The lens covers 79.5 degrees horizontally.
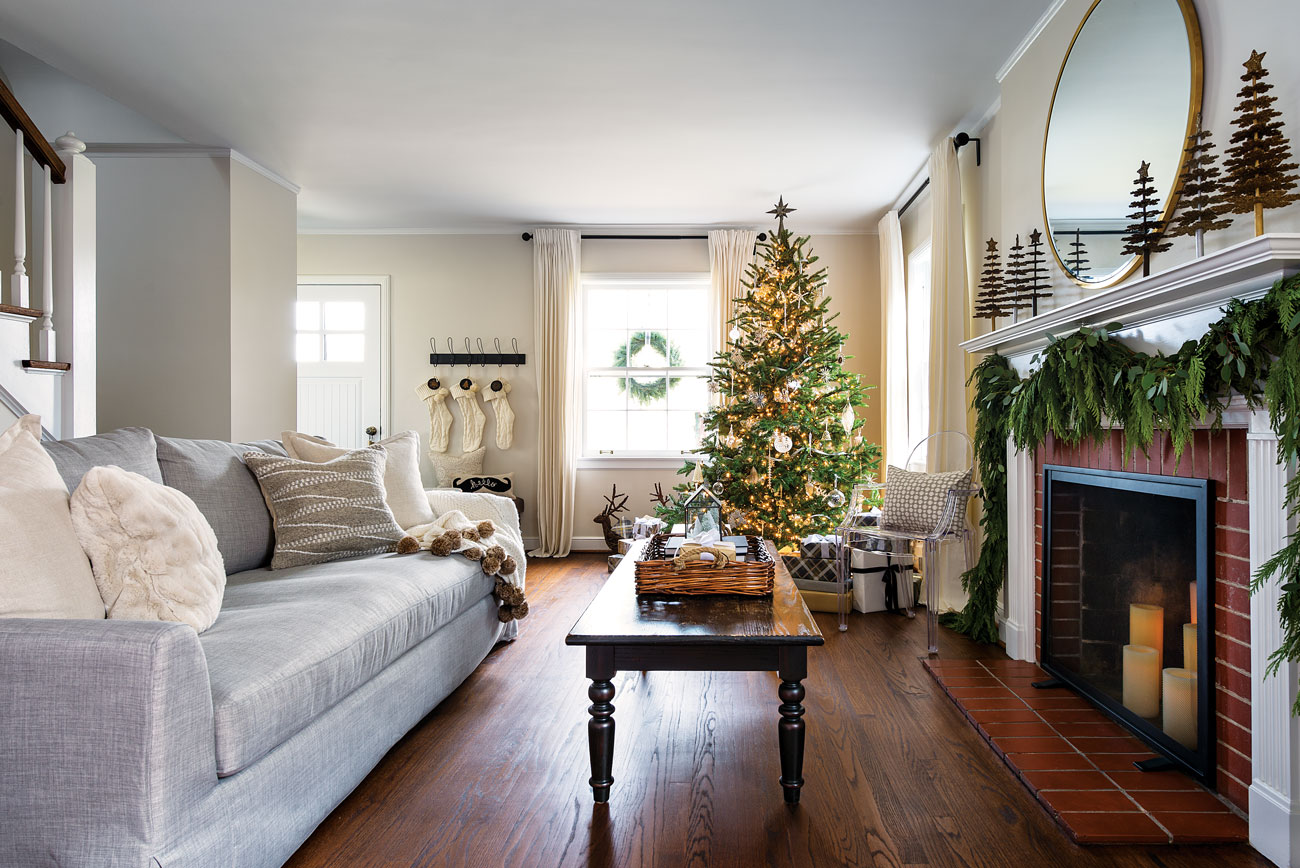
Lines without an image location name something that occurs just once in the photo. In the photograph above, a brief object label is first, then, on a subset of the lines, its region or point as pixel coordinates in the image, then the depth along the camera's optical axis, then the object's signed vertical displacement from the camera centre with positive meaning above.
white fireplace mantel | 1.65 -0.16
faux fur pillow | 1.68 -0.26
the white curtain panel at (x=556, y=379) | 6.15 +0.44
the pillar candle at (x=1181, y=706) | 2.18 -0.77
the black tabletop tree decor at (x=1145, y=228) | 2.19 +0.58
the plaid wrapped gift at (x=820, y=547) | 4.17 -0.61
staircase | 2.85 +0.59
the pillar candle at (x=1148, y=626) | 2.37 -0.60
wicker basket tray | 2.36 -0.44
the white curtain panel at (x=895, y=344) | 5.43 +0.63
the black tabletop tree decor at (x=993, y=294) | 3.29 +0.60
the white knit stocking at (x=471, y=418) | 6.21 +0.13
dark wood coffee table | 1.95 -0.56
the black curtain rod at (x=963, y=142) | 4.09 +1.54
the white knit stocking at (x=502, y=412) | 6.21 +0.18
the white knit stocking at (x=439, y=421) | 6.22 +0.11
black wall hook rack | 6.29 +0.61
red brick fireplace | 1.86 -0.41
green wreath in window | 6.41 +0.63
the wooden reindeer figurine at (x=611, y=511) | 6.02 -0.61
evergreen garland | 1.59 +0.11
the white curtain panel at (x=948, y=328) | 4.01 +0.55
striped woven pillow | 2.71 -0.27
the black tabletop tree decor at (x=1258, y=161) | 1.65 +0.59
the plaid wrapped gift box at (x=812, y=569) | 4.19 -0.73
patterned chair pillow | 3.65 -0.32
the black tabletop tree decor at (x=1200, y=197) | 1.84 +0.57
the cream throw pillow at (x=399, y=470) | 3.07 -0.15
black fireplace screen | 2.10 -0.54
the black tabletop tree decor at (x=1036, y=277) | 3.03 +0.61
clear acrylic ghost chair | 3.36 -0.47
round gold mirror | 2.21 +0.99
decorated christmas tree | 4.62 +0.08
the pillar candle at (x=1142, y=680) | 2.37 -0.76
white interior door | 6.37 +0.61
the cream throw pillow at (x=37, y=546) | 1.49 -0.22
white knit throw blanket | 3.48 -0.33
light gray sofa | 1.31 -0.55
